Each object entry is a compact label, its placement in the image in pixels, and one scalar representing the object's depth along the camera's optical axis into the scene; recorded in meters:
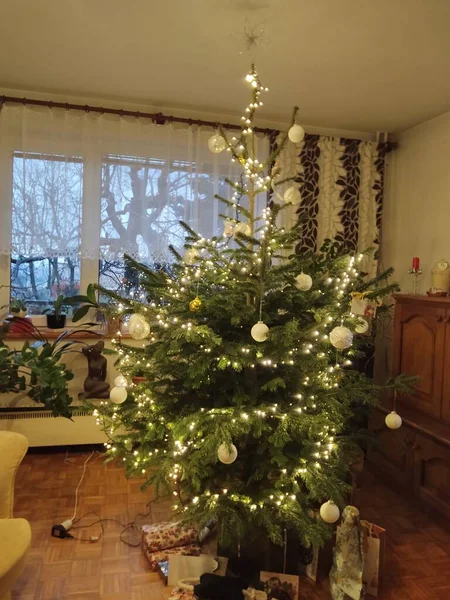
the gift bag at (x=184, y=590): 1.76
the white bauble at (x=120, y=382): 1.88
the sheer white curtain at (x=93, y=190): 3.03
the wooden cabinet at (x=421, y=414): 2.46
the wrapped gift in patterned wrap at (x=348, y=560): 1.80
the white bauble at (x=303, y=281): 1.73
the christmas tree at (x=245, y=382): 1.65
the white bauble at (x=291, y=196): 1.84
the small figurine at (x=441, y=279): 2.92
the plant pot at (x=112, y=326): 3.21
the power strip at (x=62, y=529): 2.19
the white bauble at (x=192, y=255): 1.96
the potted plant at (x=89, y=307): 3.10
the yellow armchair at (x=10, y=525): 1.38
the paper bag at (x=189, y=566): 1.87
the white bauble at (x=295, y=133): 1.74
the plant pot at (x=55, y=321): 3.21
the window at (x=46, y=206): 3.03
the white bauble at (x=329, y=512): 1.64
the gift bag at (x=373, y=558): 1.88
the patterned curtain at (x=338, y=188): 3.46
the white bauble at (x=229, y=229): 1.99
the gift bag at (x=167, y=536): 2.06
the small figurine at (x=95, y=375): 3.04
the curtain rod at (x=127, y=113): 2.99
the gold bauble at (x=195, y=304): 1.73
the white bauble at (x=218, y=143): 1.84
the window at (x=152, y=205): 3.18
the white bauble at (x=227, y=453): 1.53
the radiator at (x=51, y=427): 3.00
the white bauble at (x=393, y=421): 1.99
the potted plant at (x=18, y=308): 3.12
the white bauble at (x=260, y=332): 1.54
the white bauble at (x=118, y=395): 1.81
